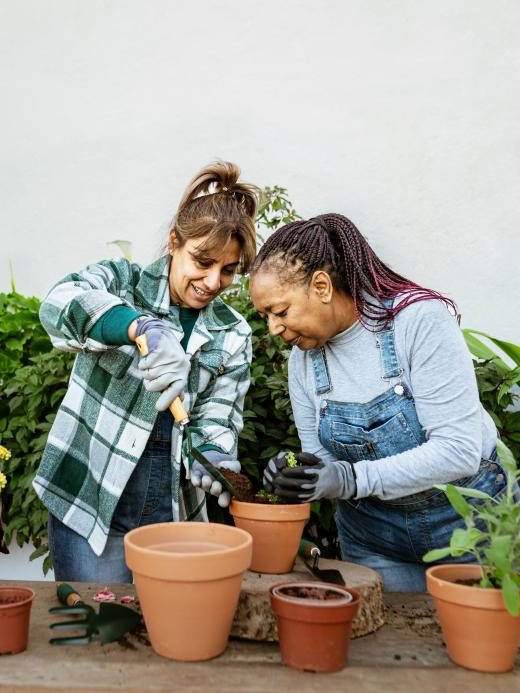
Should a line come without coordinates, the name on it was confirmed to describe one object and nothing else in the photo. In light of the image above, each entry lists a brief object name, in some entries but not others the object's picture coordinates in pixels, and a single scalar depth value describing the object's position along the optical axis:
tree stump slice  1.14
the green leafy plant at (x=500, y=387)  2.31
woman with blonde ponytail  1.76
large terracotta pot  0.98
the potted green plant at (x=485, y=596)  1.00
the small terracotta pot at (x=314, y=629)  0.99
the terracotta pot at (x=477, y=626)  1.01
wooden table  0.95
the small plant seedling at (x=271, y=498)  1.44
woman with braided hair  1.45
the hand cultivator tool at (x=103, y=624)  1.09
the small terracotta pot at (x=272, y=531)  1.29
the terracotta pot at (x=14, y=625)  1.03
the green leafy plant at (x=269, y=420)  2.27
